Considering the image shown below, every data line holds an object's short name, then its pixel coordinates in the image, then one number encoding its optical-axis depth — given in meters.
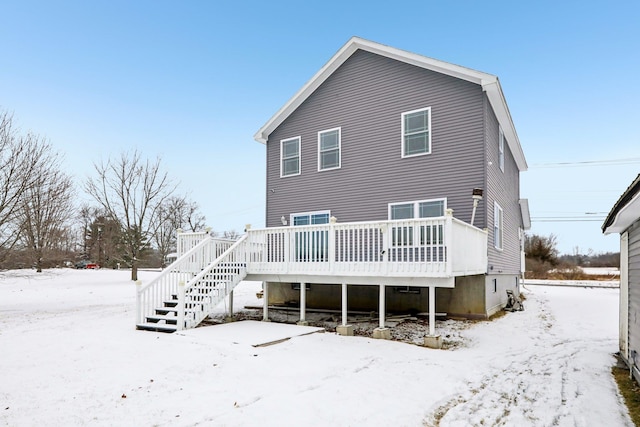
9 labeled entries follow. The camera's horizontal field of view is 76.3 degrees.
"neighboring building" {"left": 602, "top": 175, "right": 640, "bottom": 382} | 5.57
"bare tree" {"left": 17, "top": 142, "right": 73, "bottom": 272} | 13.94
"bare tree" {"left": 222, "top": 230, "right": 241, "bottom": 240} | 56.52
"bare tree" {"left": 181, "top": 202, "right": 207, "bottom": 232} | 45.31
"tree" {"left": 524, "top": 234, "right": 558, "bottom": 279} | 35.69
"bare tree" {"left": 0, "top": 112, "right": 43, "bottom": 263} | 13.06
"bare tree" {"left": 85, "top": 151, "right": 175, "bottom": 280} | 27.33
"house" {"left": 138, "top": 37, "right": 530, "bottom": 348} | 9.55
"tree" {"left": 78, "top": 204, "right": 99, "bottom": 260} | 40.67
